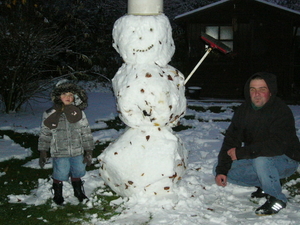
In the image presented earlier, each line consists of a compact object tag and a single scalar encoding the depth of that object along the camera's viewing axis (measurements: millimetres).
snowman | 3744
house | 13234
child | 3861
